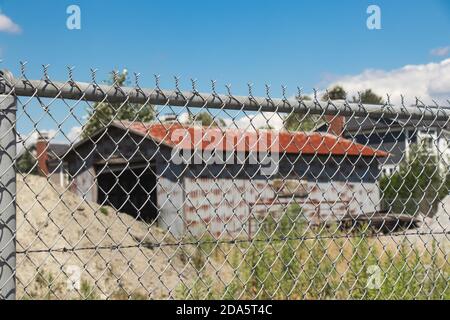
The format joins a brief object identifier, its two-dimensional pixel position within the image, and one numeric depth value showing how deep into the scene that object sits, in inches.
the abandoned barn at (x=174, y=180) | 645.3
